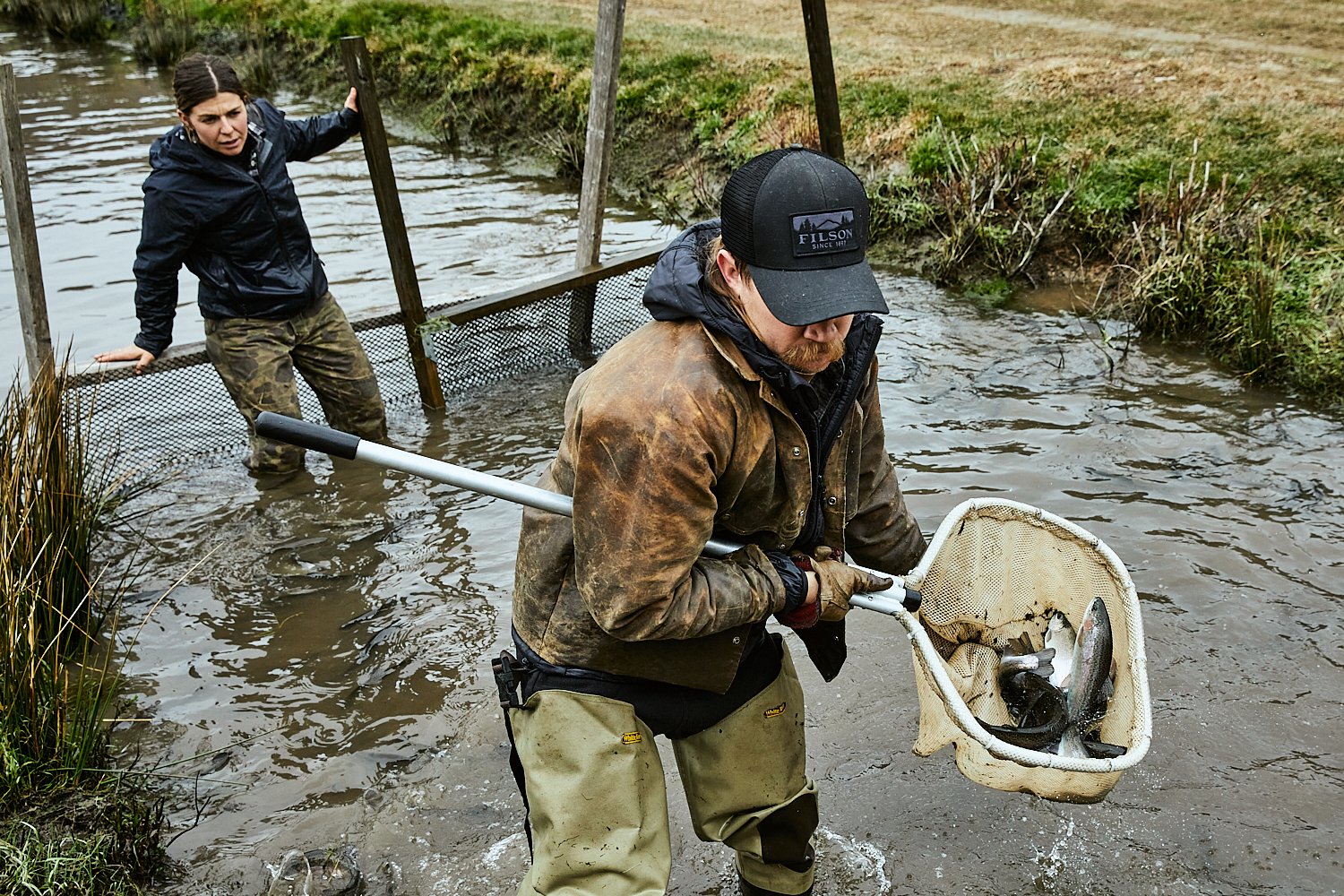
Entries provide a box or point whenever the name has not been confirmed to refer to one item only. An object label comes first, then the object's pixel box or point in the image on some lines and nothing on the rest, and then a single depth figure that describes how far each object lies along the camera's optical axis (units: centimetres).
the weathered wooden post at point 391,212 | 587
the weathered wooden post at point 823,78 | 679
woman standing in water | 496
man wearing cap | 223
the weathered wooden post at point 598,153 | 636
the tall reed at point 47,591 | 333
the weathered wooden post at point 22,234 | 516
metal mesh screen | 584
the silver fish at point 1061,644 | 313
